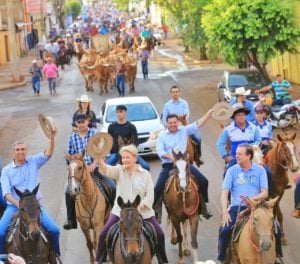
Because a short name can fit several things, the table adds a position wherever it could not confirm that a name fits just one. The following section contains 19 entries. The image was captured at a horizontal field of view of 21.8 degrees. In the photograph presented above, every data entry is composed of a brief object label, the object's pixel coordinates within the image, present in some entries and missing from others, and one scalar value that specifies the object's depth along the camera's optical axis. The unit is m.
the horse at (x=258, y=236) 9.25
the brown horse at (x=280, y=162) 13.78
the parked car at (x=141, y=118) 22.58
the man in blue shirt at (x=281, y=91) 27.48
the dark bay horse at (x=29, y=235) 10.06
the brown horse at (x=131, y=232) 9.36
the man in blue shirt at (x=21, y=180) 11.25
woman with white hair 10.30
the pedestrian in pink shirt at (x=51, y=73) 40.16
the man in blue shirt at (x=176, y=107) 18.48
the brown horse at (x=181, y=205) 12.84
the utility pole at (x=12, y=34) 44.78
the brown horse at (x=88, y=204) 12.05
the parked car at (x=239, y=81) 30.48
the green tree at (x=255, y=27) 29.98
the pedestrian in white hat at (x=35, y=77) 40.04
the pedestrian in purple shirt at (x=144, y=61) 43.84
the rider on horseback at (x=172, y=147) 13.41
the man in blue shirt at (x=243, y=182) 10.49
